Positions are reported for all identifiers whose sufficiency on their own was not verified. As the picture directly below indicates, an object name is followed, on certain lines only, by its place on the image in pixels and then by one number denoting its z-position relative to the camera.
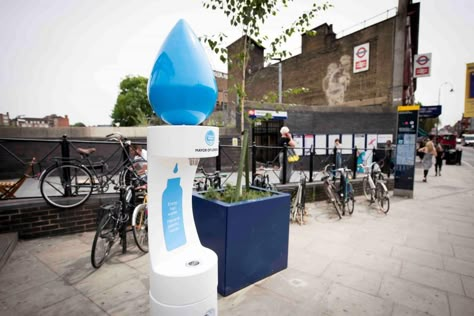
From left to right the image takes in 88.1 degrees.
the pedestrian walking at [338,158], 8.17
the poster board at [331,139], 12.37
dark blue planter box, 2.52
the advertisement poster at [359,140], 12.55
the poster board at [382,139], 12.57
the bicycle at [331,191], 5.45
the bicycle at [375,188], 5.80
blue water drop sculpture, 1.91
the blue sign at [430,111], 15.02
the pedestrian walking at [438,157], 11.80
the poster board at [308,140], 12.32
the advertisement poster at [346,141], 12.53
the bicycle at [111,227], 3.04
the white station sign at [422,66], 13.40
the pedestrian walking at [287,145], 6.37
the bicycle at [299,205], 4.95
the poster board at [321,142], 12.40
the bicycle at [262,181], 5.13
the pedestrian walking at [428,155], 10.27
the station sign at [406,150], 7.12
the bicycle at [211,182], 5.01
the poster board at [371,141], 12.59
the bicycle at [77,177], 3.97
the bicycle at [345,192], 5.55
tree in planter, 3.01
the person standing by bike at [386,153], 10.57
